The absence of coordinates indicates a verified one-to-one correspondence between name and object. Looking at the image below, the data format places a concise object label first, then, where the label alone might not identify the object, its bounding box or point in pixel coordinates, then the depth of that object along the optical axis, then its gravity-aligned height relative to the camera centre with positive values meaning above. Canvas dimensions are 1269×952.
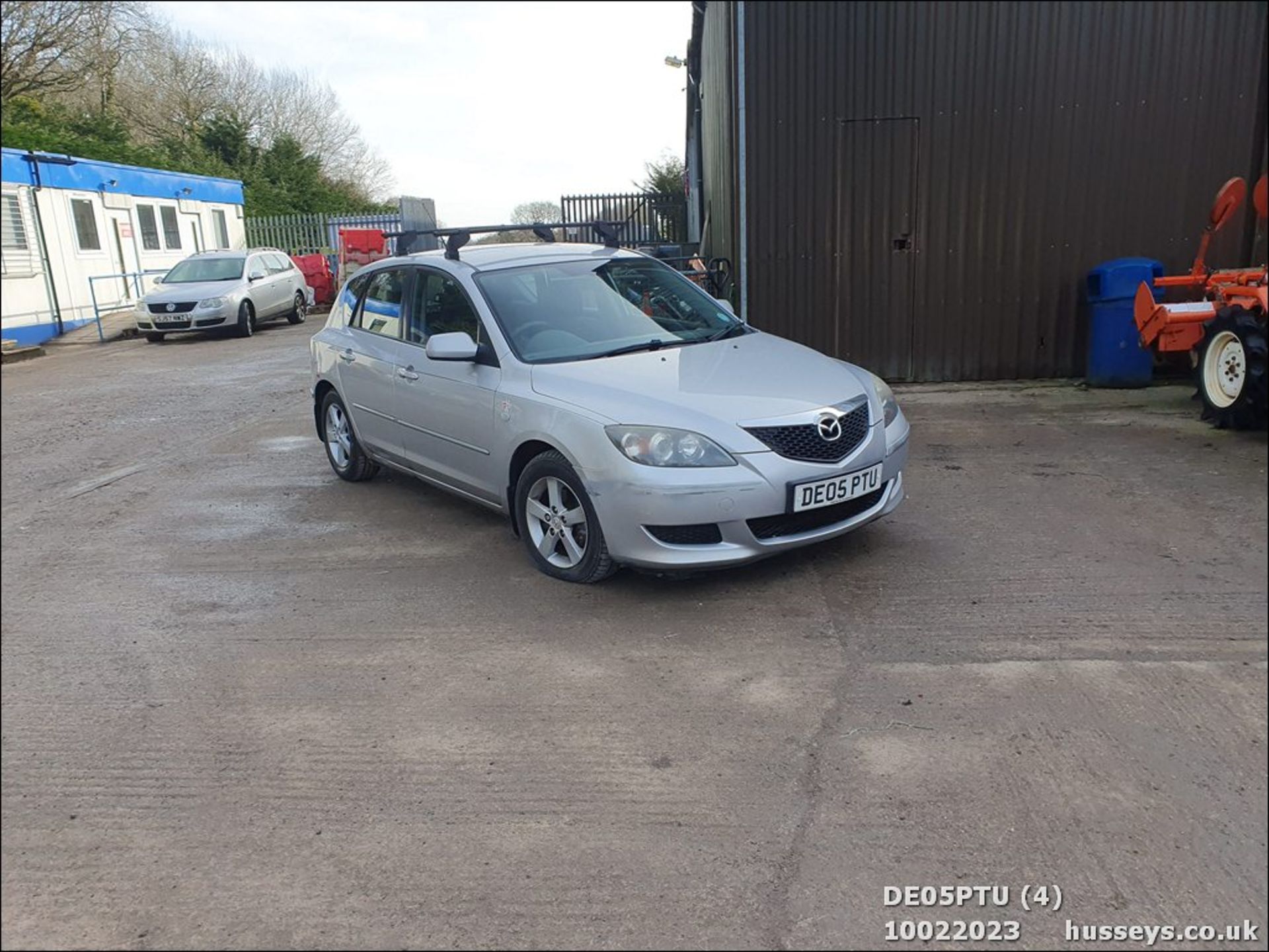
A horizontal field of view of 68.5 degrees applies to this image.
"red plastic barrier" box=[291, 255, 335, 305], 9.34 -0.56
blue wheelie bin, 8.22 -1.14
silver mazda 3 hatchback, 4.04 -0.88
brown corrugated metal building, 7.81 +0.11
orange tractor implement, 5.25 -0.92
